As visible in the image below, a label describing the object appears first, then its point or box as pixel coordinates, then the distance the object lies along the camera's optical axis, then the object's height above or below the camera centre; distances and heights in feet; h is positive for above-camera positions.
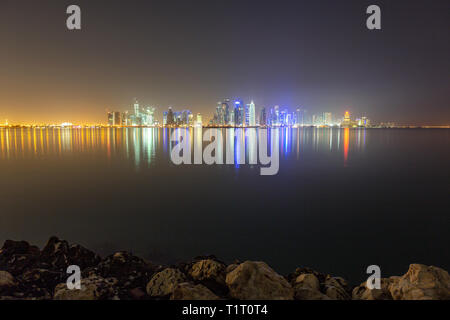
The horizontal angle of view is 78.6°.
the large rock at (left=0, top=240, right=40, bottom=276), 21.00 -9.65
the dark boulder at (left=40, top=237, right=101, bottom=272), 21.76 -9.58
